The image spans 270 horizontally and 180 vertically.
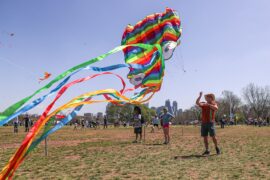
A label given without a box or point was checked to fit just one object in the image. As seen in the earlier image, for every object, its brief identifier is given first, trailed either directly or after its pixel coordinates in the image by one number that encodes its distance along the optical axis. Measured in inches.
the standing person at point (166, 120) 407.9
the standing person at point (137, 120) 435.5
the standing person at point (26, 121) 812.9
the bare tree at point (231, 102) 2693.4
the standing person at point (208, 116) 282.6
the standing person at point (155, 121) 814.3
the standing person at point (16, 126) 800.4
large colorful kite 120.7
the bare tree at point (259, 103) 2457.2
